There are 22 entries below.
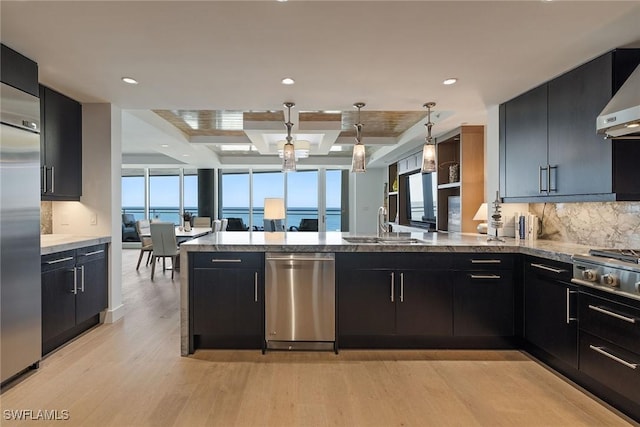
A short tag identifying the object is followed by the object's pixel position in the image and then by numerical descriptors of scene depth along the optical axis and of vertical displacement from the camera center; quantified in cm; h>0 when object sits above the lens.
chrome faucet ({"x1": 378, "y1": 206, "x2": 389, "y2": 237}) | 389 -11
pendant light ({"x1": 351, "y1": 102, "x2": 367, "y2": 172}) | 362 +54
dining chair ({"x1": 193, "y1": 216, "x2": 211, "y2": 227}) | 886 -26
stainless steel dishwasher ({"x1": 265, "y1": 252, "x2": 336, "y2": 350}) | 314 -73
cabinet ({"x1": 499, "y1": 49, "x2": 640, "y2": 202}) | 255 +56
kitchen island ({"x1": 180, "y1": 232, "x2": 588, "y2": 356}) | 312 -32
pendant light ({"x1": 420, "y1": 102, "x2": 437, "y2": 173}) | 353 +50
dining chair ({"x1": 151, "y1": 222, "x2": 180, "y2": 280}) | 610 -48
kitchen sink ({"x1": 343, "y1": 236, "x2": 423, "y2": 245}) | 337 -27
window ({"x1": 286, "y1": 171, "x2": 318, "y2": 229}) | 1096 +45
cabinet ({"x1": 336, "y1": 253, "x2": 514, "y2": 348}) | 315 -72
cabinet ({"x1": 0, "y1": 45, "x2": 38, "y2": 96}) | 249 +99
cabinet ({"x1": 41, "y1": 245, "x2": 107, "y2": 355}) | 300 -73
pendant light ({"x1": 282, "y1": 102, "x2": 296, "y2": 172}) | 363 +53
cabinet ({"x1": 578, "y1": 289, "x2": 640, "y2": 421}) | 210 -83
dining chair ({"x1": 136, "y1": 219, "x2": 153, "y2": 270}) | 687 -48
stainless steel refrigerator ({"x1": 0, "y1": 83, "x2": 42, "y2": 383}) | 243 -15
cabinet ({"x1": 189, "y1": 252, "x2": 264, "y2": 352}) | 315 -70
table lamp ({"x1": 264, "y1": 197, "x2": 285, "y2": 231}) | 422 +2
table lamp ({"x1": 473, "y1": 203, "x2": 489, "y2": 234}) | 433 -7
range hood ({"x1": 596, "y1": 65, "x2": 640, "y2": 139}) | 217 +58
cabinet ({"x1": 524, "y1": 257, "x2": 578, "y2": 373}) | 258 -76
